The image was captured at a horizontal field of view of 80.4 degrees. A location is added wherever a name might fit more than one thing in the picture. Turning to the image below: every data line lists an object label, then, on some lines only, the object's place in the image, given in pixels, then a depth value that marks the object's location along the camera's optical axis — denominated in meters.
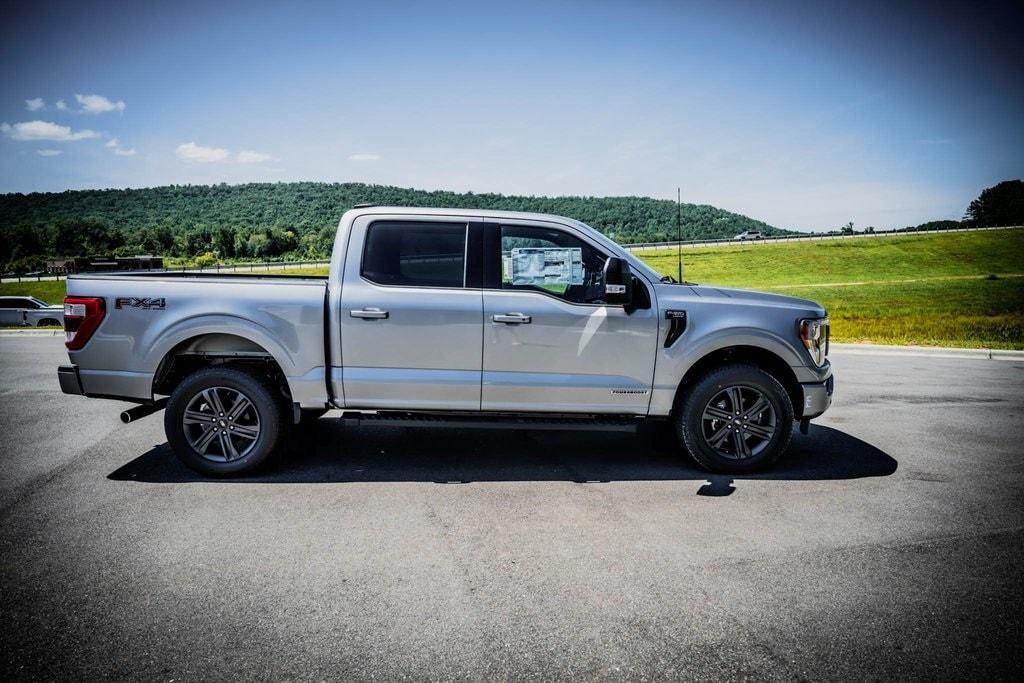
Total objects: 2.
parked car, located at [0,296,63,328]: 20.17
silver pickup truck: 4.58
